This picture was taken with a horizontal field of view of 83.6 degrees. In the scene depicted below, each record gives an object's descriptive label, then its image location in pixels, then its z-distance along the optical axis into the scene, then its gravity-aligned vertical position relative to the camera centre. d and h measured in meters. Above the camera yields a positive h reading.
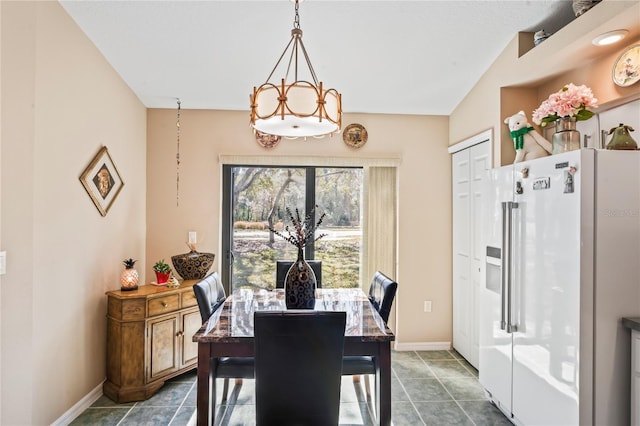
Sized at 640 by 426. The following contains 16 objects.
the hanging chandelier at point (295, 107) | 1.81 +0.56
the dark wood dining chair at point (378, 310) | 2.27 -0.65
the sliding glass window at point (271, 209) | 3.74 +0.06
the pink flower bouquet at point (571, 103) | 2.05 +0.66
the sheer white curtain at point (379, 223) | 3.75 -0.08
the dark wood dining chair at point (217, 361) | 2.19 -0.92
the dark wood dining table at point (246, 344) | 1.83 -0.68
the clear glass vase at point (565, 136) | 2.05 +0.47
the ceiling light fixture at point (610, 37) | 1.96 +1.00
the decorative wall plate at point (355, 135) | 3.68 +0.83
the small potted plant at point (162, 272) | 3.00 -0.48
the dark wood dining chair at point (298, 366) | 1.54 -0.67
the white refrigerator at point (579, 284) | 1.78 -0.35
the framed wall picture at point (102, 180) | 2.60 +0.26
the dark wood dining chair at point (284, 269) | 3.10 -0.47
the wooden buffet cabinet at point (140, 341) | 2.65 -0.97
